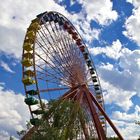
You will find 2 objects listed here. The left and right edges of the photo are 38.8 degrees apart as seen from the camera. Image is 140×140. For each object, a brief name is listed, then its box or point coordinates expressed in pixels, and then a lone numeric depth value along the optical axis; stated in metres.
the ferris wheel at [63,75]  20.62
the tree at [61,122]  16.14
